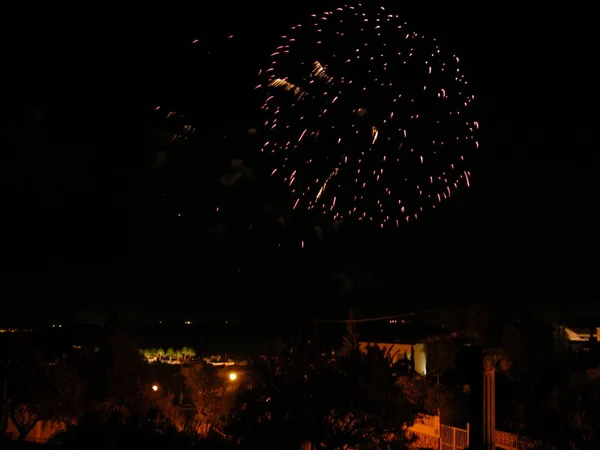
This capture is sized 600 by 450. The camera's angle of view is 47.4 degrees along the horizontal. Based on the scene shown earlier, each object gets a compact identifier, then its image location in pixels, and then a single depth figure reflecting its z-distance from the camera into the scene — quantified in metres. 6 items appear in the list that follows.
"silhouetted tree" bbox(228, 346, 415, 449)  13.23
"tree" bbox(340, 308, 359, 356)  18.53
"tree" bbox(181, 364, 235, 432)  18.89
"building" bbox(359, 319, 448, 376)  35.75
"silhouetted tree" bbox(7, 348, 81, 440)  20.27
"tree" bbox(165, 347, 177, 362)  53.47
